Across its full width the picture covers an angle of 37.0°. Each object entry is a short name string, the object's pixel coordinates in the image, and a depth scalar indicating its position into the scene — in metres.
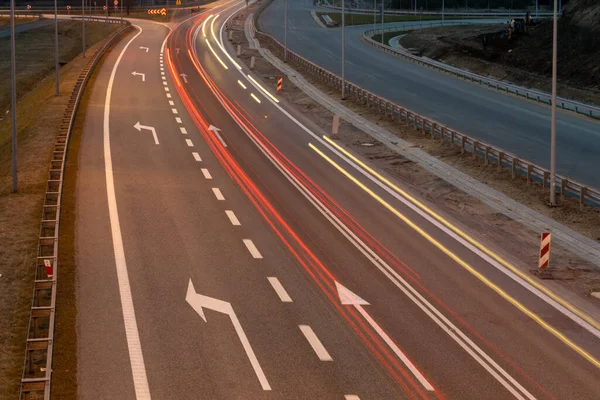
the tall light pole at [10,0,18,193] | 31.75
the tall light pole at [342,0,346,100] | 59.44
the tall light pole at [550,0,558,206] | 32.03
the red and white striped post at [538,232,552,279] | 24.08
